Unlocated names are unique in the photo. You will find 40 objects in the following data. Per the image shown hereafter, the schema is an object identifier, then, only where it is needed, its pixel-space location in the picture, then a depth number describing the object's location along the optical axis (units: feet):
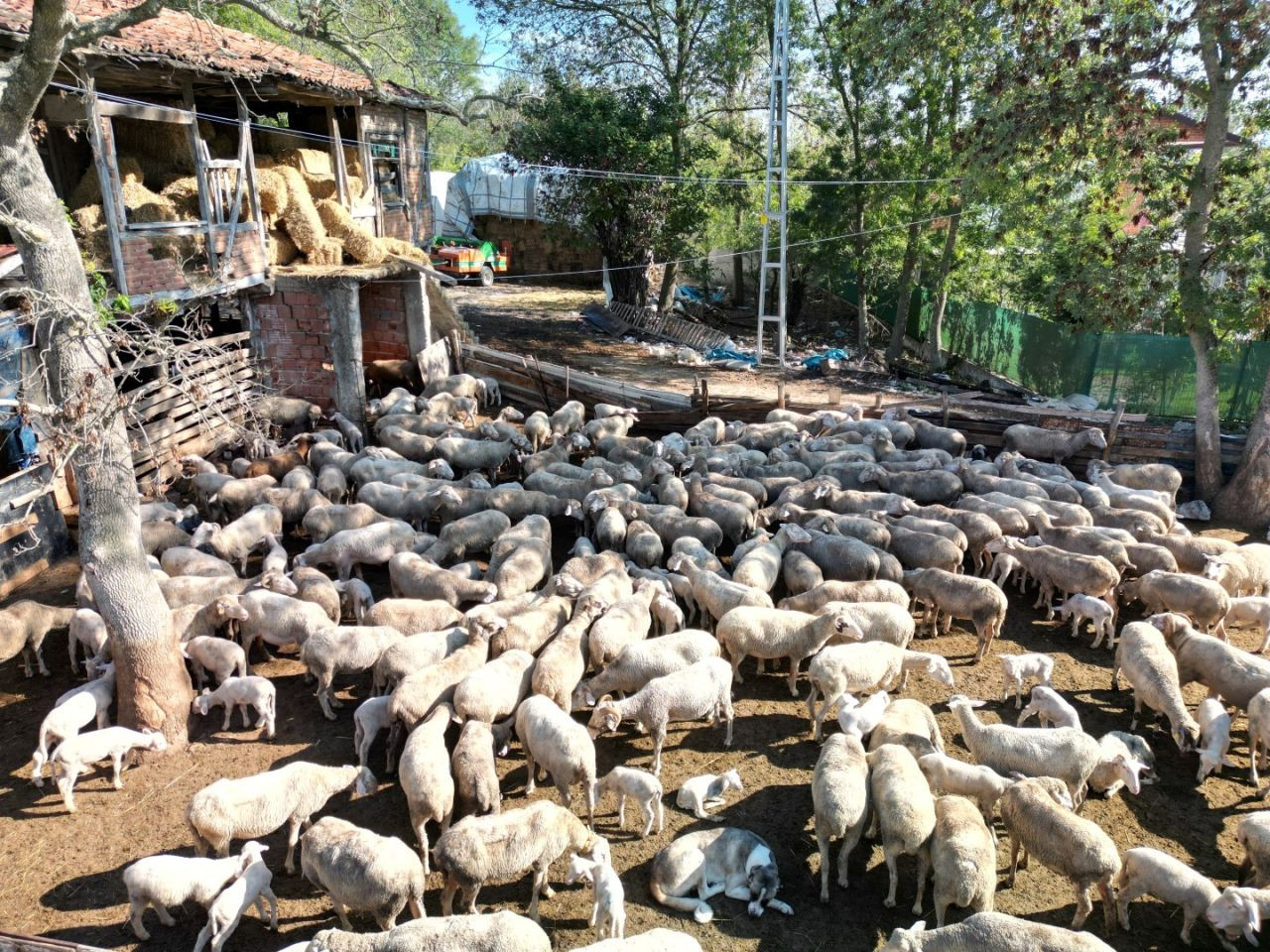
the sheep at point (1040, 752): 24.72
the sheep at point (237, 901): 20.10
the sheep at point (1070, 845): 21.13
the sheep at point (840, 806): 22.31
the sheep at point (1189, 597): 33.28
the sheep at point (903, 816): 21.75
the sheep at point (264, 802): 22.22
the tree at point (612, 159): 83.20
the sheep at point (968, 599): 33.30
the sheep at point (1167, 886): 20.97
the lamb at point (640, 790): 24.13
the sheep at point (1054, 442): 50.11
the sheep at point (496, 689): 26.32
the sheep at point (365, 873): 20.42
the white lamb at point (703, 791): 25.13
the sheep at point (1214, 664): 28.37
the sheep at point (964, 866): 20.58
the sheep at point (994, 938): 18.39
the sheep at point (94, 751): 24.89
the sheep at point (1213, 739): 26.58
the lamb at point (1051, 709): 27.32
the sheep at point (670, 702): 26.61
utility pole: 69.84
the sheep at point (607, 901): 20.44
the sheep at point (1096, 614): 33.83
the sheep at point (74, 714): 25.82
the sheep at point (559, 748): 24.39
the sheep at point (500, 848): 21.01
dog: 22.02
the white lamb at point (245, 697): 28.17
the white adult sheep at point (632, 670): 28.68
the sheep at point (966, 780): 23.85
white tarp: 117.19
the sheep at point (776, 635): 30.55
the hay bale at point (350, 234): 60.85
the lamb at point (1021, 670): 30.12
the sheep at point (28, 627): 30.71
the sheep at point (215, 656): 29.60
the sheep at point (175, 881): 20.56
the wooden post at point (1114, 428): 50.29
